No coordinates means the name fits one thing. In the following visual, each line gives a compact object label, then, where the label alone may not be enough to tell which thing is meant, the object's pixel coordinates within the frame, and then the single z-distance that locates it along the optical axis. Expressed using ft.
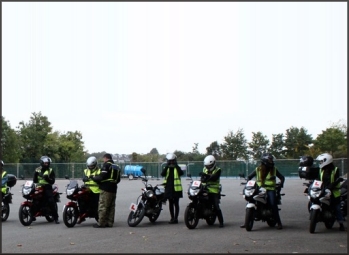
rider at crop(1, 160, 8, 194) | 55.26
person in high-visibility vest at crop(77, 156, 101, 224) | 51.83
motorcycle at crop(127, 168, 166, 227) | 51.39
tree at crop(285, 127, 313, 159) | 239.64
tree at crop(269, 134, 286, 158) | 244.22
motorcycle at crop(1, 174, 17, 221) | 55.39
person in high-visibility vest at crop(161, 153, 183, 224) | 52.90
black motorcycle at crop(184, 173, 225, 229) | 48.91
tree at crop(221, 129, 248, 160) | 244.01
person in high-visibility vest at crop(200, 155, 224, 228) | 50.57
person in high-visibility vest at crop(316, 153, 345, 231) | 46.16
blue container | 183.52
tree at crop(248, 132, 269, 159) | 241.41
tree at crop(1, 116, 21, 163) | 197.98
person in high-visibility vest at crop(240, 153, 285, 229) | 48.16
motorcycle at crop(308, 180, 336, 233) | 44.42
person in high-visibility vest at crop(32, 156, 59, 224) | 54.39
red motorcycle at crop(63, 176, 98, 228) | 50.96
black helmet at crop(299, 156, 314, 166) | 56.83
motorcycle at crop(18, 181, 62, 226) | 52.95
